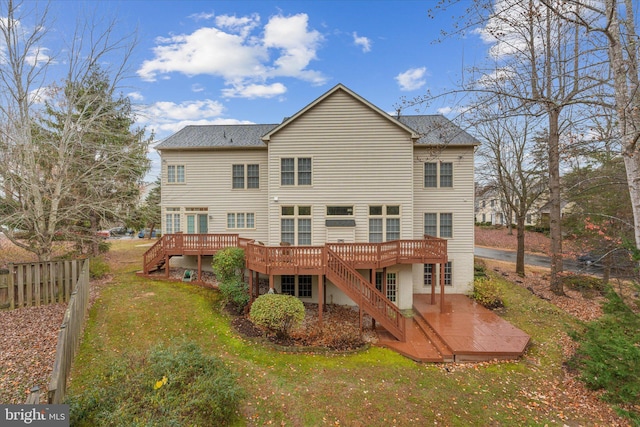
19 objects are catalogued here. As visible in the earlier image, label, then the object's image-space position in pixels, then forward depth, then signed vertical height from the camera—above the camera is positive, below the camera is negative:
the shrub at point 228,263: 11.07 -2.07
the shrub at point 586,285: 13.95 -4.00
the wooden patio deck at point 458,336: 8.09 -4.26
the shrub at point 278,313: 8.48 -3.22
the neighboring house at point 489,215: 25.28 -0.30
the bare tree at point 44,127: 9.21 +3.38
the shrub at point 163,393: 4.05 -3.02
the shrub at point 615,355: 5.01 -3.10
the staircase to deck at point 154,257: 13.41 -2.16
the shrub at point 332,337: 8.53 -4.18
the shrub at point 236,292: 10.79 -3.25
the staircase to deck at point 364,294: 9.30 -2.92
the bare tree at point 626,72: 4.46 +2.53
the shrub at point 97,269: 12.87 -2.73
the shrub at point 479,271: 14.86 -3.44
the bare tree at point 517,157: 17.19 +3.91
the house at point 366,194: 12.22 +0.99
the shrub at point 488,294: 12.22 -3.86
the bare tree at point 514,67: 4.69 +3.19
